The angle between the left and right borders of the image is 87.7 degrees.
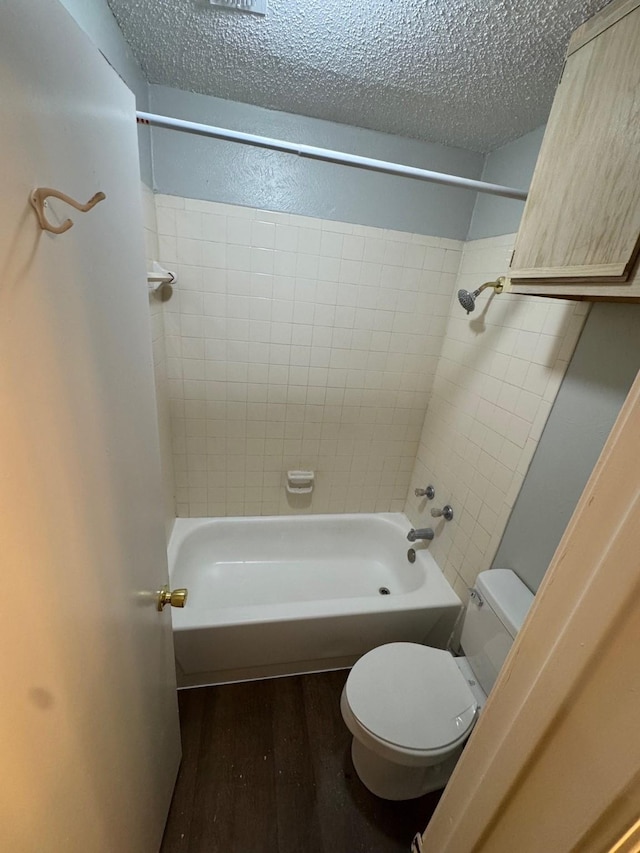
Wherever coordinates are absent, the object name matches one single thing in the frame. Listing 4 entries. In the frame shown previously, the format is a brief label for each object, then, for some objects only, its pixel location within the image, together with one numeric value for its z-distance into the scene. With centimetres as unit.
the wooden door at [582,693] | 29
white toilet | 102
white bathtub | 137
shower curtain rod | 91
